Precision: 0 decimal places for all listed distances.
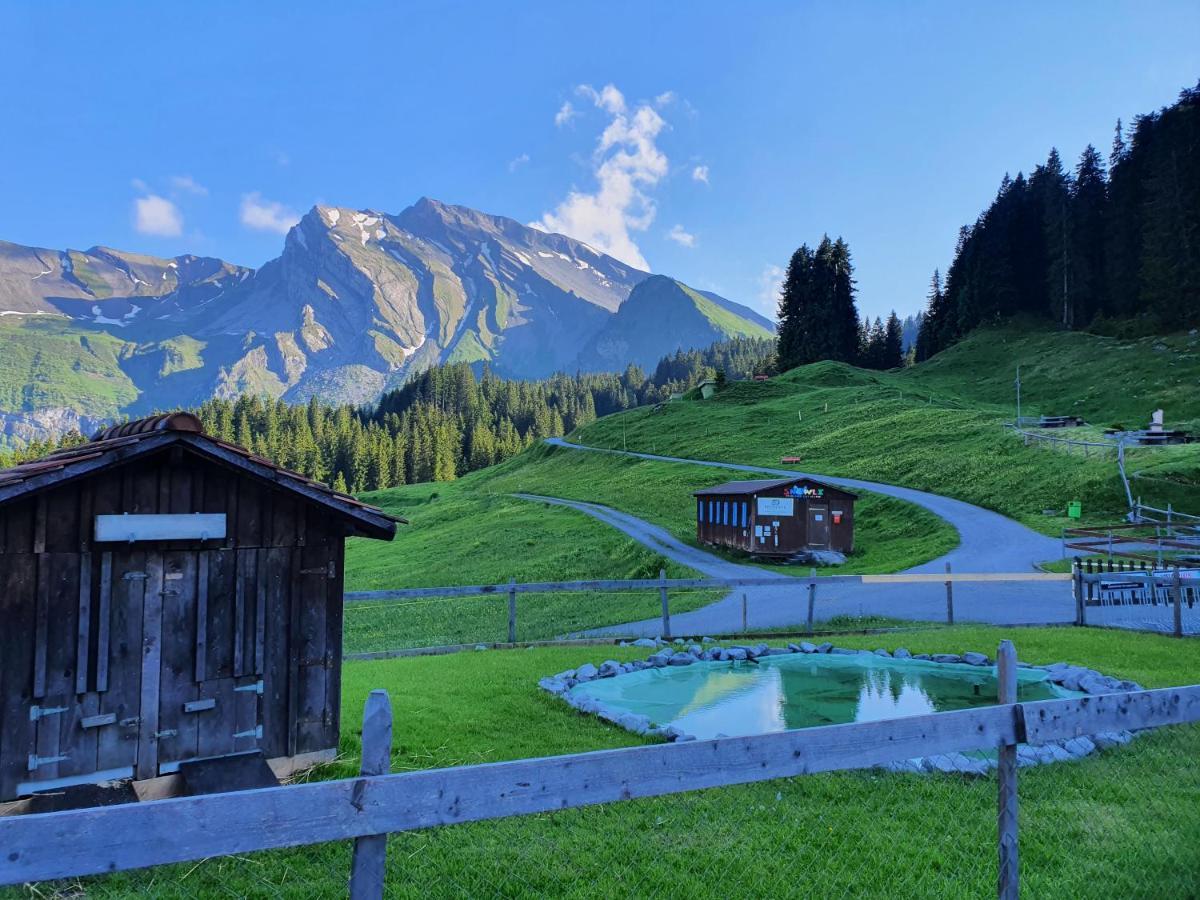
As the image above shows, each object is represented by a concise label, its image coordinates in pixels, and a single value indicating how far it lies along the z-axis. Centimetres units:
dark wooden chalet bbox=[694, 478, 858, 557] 3603
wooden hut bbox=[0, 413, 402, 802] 660
